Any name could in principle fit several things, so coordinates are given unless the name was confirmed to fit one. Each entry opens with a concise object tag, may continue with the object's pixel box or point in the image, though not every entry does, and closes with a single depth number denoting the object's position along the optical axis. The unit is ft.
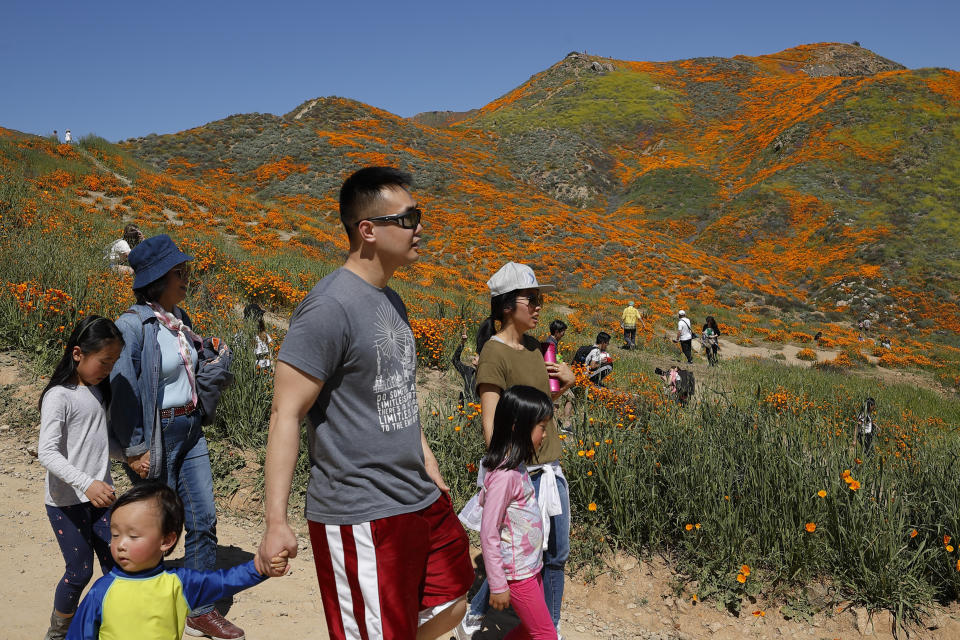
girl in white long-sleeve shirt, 8.20
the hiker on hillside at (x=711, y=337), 46.71
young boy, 5.60
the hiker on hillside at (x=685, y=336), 47.26
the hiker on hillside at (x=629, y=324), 49.78
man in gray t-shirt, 5.66
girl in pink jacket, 7.80
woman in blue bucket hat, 8.73
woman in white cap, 8.84
